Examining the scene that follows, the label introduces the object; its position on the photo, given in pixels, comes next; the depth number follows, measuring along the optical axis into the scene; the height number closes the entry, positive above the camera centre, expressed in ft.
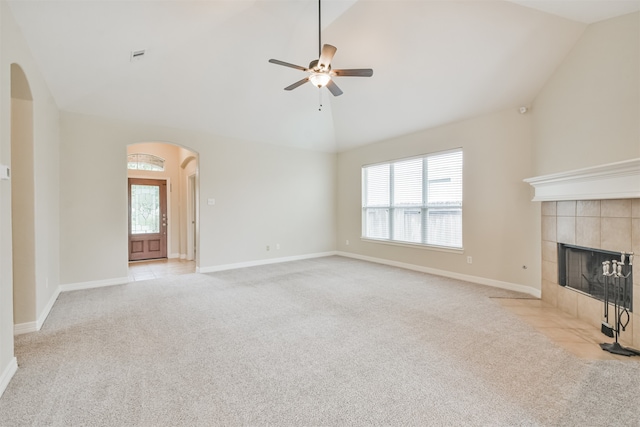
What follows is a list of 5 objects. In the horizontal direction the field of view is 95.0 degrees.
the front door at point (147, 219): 23.39 -0.40
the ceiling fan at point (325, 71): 9.97 +5.07
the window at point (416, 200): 17.01 +0.76
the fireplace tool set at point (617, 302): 8.39 -2.86
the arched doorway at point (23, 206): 9.60 +0.30
